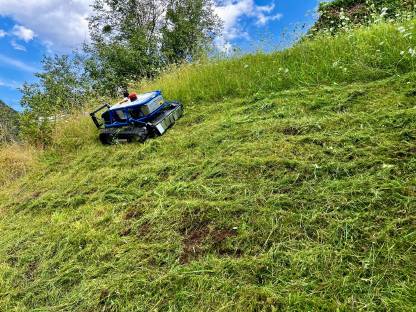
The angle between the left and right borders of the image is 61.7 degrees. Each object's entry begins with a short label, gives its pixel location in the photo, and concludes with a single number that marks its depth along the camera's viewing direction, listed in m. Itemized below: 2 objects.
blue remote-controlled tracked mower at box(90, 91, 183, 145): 4.96
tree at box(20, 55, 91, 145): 6.49
